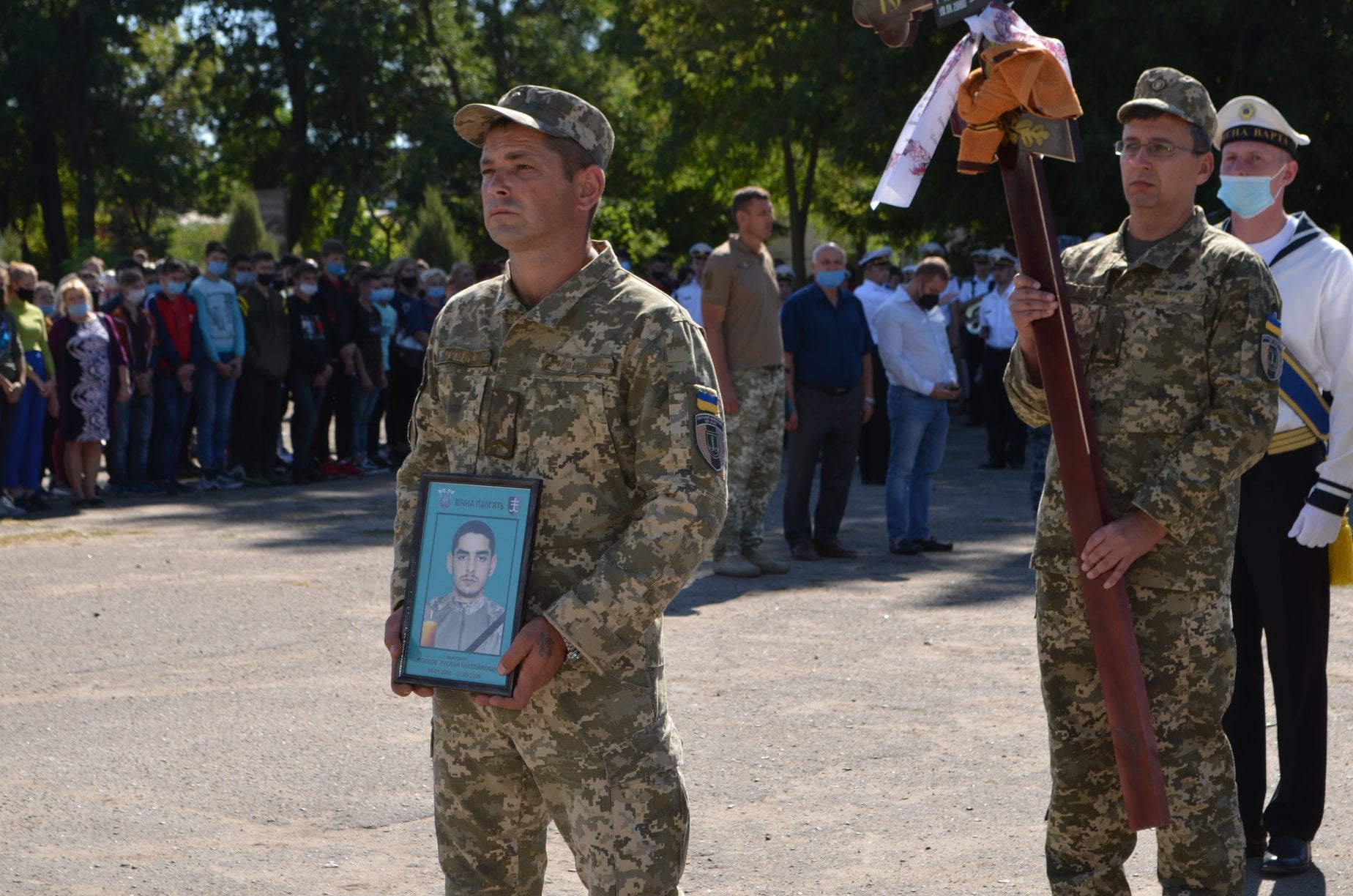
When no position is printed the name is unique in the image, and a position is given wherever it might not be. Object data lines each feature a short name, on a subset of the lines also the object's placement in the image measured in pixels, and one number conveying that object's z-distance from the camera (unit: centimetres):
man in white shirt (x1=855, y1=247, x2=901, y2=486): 1335
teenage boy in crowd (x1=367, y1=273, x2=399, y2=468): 1612
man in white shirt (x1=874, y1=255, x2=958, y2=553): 1067
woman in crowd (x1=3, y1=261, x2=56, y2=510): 1232
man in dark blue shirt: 1019
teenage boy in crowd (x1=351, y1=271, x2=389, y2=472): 1556
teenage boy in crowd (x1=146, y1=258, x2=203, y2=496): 1366
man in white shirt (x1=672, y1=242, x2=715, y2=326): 1716
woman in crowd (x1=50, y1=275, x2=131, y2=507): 1268
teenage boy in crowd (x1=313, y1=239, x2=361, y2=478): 1536
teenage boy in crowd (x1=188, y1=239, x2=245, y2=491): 1402
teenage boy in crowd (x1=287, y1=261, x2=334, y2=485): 1484
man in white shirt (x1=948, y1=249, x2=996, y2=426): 1989
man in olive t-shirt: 941
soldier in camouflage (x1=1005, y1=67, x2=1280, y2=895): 367
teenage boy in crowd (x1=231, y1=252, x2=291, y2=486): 1446
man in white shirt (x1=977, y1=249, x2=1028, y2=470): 1608
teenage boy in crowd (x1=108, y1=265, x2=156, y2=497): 1337
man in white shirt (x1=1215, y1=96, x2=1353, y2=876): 456
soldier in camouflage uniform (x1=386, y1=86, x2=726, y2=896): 295
